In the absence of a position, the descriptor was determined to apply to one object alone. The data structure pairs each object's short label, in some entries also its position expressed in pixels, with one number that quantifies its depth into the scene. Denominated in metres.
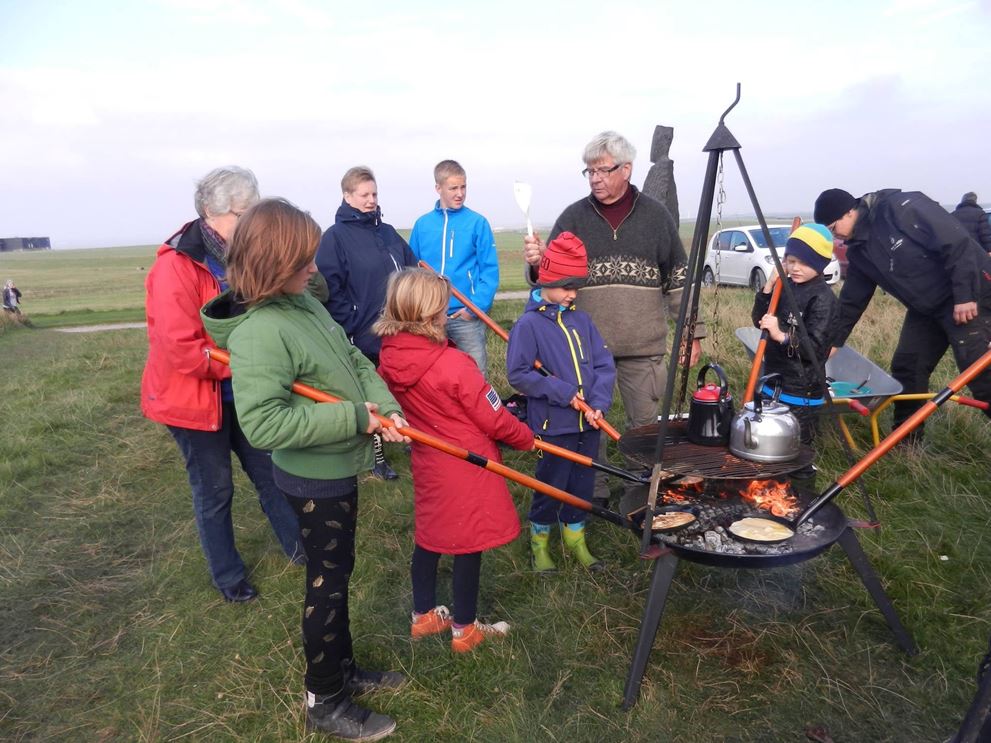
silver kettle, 2.70
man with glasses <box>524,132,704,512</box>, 3.90
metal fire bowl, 2.38
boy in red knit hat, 3.33
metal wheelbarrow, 4.23
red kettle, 2.92
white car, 15.26
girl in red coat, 2.68
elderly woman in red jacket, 2.83
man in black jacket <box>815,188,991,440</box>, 3.95
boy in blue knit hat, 3.94
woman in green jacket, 2.15
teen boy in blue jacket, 5.05
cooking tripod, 2.40
